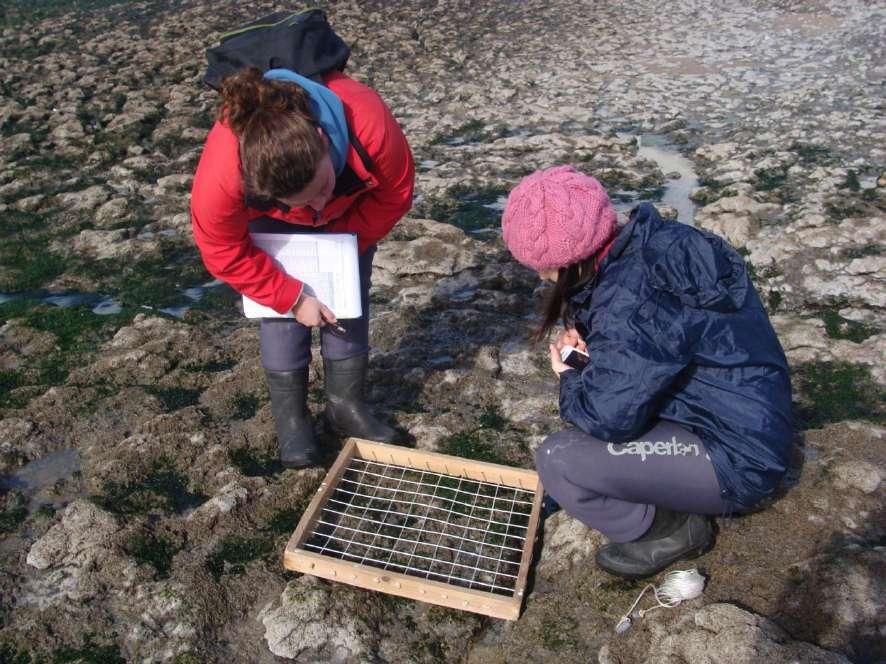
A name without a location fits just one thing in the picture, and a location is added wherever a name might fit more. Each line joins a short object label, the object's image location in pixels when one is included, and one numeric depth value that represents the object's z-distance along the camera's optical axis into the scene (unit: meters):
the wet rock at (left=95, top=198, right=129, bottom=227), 6.55
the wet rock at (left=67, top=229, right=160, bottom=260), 6.01
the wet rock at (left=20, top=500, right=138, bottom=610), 3.00
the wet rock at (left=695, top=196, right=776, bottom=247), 5.81
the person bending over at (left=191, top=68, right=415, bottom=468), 2.58
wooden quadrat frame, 2.95
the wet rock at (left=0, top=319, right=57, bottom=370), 4.63
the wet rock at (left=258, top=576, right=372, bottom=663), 2.82
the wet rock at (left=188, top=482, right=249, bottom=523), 3.39
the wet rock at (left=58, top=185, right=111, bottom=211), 6.80
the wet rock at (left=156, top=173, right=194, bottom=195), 7.07
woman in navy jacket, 2.53
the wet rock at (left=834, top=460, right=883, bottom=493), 3.20
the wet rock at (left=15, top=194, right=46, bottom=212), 6.80
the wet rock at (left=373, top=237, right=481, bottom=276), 5.70
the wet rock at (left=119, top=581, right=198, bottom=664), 2.79
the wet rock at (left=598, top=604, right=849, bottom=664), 2.44
